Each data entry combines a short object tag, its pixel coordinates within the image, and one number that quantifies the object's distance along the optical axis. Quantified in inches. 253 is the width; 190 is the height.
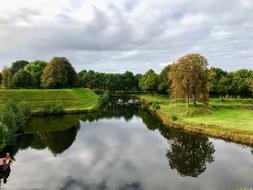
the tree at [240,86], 2757.9
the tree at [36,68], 3055.1
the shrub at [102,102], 2452.8
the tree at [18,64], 3709.6
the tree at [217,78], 2837.1
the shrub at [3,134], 954.1
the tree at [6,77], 2958.0
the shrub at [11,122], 967.4
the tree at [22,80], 2800.8
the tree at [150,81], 3452.4
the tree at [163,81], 3138.0
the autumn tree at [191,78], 1733.3
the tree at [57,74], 2793.6
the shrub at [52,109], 1933.7
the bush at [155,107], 2171.2
